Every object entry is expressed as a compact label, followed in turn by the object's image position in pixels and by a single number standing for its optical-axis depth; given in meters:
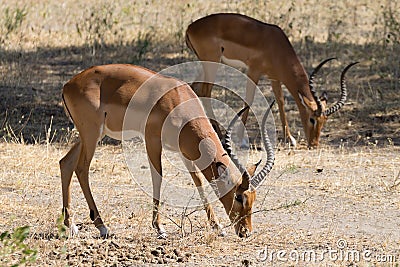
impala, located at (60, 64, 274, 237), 13.83
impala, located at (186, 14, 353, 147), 22.20
